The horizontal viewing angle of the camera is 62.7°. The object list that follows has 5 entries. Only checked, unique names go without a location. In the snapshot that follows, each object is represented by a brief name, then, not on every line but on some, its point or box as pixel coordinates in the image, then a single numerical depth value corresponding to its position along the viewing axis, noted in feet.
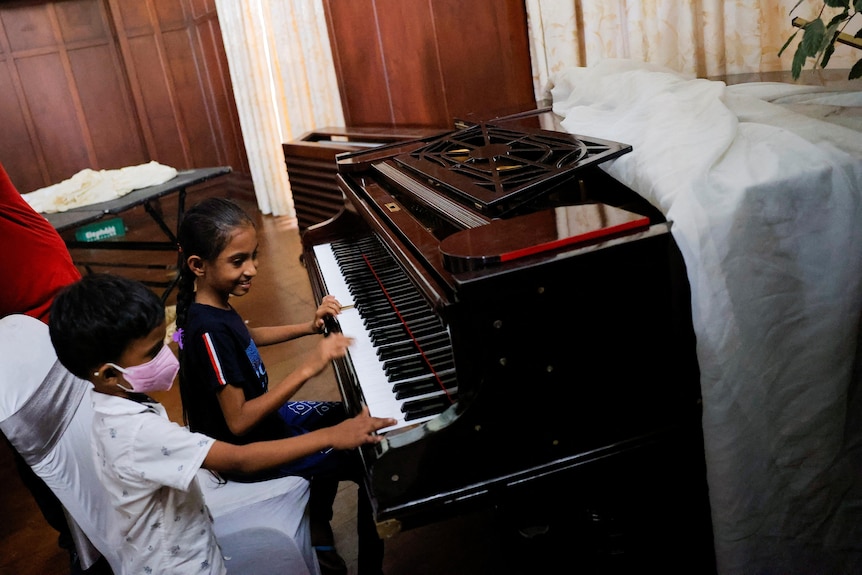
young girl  5.42
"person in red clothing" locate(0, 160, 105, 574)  7.62
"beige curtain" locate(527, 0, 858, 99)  8.21
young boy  4.64
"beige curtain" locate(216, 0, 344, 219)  19.27
